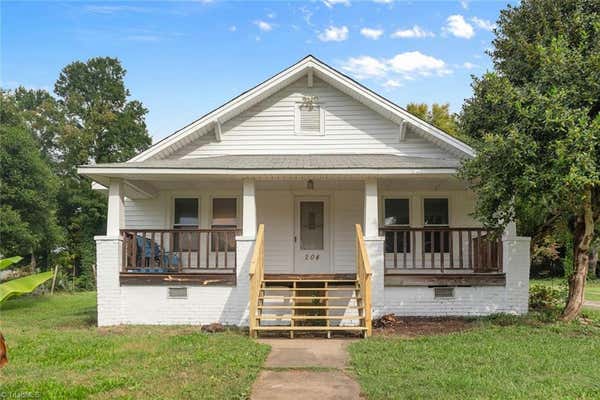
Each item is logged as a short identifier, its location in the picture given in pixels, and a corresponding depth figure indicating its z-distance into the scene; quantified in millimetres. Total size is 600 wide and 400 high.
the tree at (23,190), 18172
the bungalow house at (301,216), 10602
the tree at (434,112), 31781
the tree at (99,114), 32844
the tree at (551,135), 8117
